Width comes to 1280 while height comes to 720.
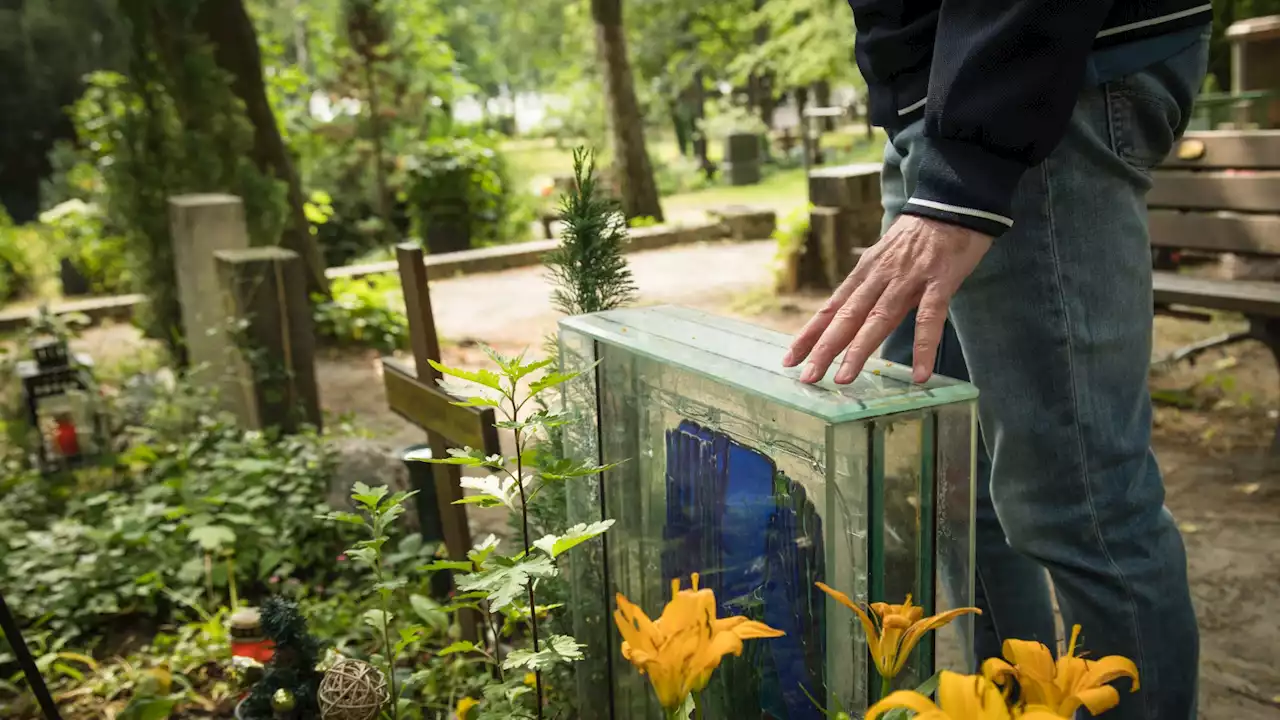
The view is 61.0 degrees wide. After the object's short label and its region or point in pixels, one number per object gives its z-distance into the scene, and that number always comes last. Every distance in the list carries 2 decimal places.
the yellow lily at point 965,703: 0.78
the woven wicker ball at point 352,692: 1.63
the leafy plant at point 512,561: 1.17
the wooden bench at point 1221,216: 3.87
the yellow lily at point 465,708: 1.44
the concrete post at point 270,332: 4.05
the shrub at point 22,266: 9.49
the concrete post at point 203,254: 4.46
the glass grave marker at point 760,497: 1.07
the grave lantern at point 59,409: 4.23
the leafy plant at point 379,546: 1.42
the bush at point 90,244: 5.92
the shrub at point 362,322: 6.84
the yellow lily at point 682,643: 0.91
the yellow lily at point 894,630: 0.95
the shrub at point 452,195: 10.86
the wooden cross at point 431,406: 2.19
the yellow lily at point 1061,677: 0.87
